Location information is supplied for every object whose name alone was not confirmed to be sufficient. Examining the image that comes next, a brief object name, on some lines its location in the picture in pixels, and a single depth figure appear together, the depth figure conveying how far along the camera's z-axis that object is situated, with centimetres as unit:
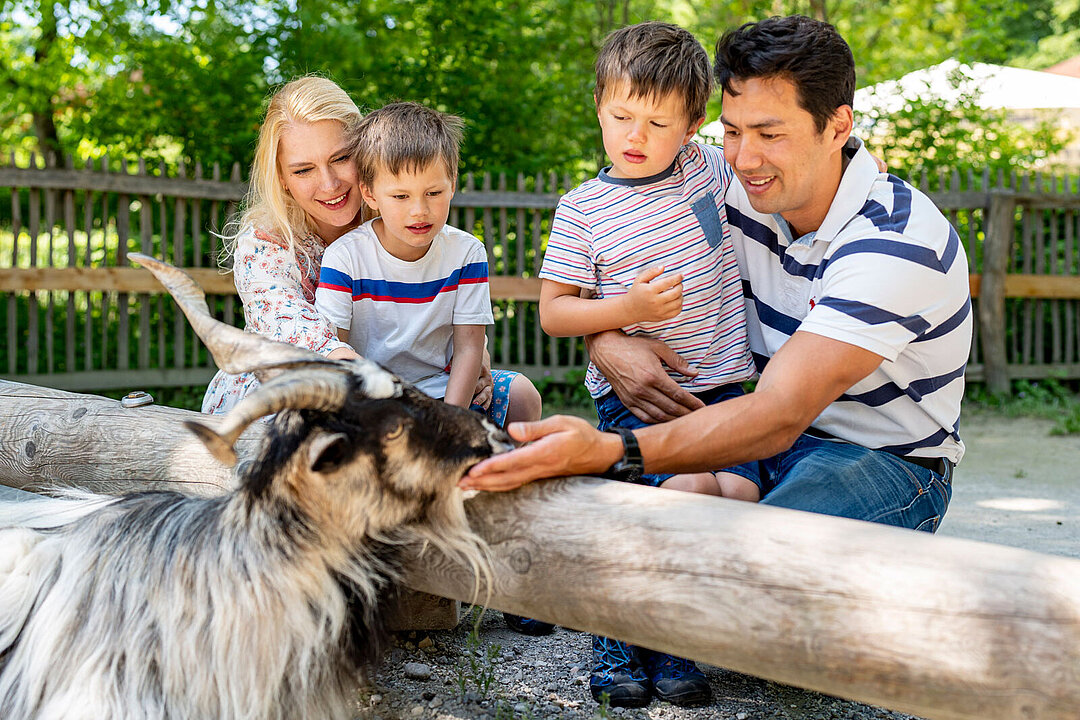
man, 250
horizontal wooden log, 162
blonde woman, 346
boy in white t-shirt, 327
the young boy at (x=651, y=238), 298
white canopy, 1001
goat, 204
